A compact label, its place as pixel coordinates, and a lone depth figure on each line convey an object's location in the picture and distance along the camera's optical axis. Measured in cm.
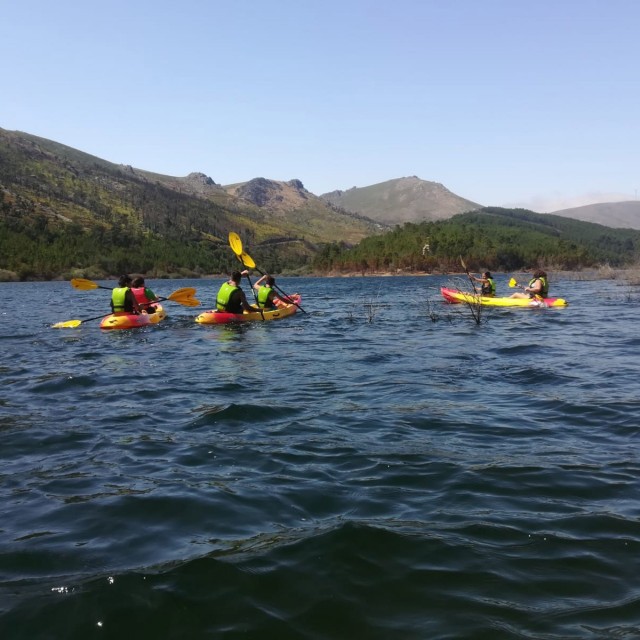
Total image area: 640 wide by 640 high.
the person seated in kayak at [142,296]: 1994
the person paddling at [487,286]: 2544
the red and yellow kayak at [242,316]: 1981
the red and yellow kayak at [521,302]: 2431
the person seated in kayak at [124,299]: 1880
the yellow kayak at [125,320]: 1844
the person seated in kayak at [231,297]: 1981
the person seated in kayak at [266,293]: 2206
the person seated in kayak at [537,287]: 2415
